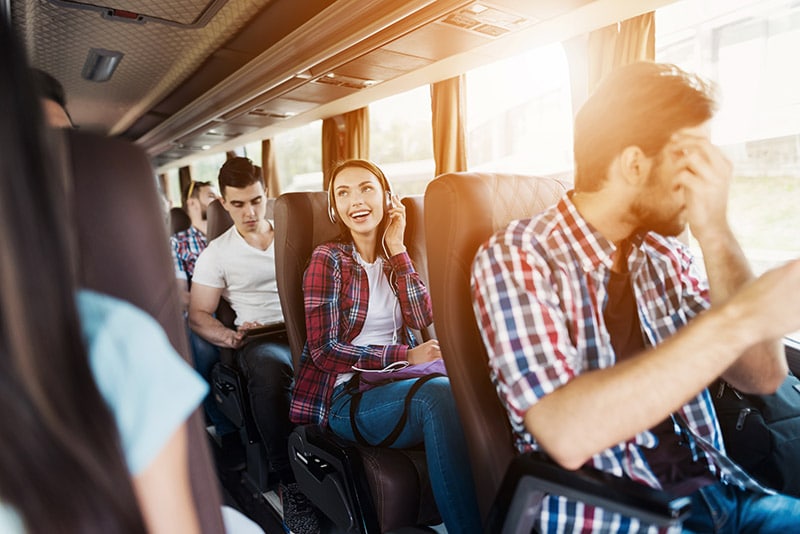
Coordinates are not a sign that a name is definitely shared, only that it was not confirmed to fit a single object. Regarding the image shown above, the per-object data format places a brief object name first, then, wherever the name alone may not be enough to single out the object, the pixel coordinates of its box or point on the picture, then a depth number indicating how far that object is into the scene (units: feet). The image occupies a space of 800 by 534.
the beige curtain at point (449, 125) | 15.33
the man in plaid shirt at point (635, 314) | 3.28
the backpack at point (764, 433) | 5.36
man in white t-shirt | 9.24
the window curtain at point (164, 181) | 39.30
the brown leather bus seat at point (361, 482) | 5.83
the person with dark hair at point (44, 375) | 1.84
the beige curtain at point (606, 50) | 9.92
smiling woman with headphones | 5.63
